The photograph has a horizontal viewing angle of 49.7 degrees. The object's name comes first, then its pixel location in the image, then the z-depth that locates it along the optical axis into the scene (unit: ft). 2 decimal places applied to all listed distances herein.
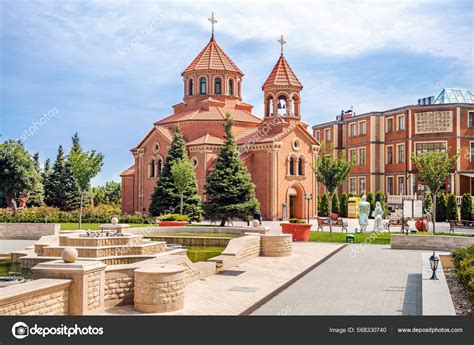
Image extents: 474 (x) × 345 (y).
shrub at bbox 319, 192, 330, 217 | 138.31
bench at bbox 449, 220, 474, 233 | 90.95
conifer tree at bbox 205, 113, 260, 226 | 102.42
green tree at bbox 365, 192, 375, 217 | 137.39
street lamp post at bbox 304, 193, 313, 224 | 127.32
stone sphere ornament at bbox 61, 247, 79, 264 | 29.09
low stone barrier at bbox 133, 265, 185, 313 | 30.48
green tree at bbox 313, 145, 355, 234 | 98.78
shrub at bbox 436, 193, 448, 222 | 120.78
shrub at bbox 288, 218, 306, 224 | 80.69
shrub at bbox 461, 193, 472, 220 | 117.29
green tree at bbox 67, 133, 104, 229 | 85.20
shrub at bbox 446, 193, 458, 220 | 119.03
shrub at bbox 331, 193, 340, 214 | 141.90
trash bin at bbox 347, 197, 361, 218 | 136.67
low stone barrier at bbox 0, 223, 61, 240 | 81.76
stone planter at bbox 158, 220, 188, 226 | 83.15
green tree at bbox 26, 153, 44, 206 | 162.82
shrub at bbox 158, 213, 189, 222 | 90.20
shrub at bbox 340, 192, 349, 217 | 141.94
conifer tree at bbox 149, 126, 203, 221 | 113.95
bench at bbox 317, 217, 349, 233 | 91.38
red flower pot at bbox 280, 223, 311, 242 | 75.51
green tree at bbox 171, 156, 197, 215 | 105.60
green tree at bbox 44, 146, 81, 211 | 166.30
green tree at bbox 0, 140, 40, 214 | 132.98
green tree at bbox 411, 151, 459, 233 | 86.28
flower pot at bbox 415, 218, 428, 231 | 84.07
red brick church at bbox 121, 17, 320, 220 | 125.90
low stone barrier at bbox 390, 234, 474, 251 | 63.93
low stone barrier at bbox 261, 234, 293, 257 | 58.03
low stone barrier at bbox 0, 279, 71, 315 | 23.79
